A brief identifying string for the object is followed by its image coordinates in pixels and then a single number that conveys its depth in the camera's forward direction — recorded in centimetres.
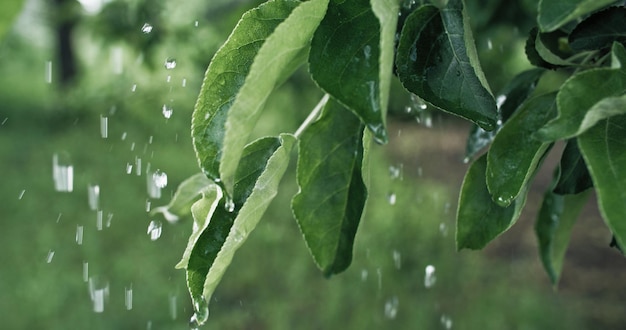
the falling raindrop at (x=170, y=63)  84
